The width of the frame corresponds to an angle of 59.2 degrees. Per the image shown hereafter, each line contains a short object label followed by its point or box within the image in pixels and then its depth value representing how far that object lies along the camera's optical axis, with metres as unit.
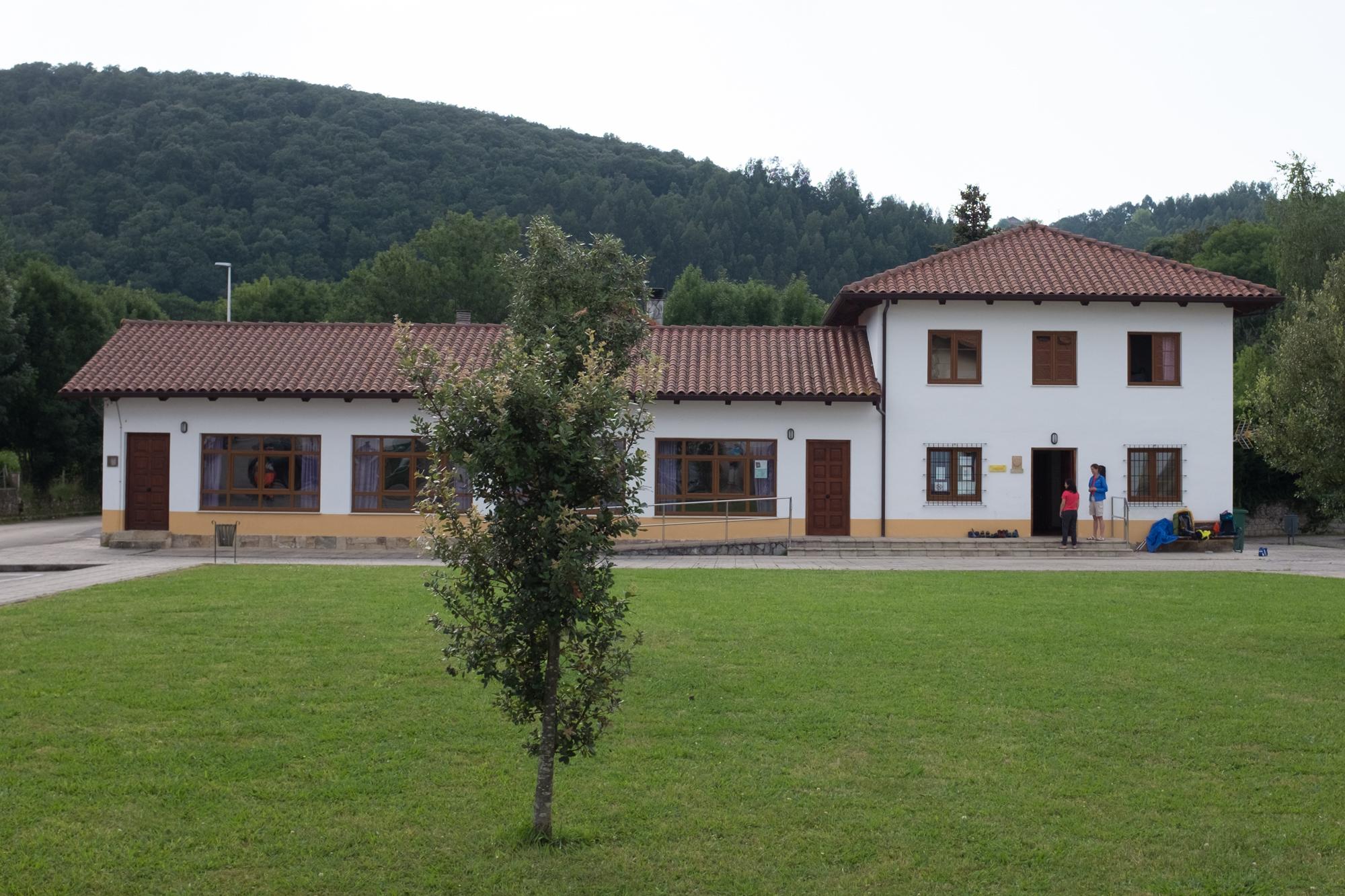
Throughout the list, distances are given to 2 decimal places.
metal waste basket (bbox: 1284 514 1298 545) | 30.02
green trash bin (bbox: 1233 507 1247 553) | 27.33
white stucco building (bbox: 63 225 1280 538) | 28.12
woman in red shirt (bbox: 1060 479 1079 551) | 26.73
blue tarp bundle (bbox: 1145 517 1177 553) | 26.86
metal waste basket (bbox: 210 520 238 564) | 24.84
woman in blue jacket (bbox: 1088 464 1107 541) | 27.17
